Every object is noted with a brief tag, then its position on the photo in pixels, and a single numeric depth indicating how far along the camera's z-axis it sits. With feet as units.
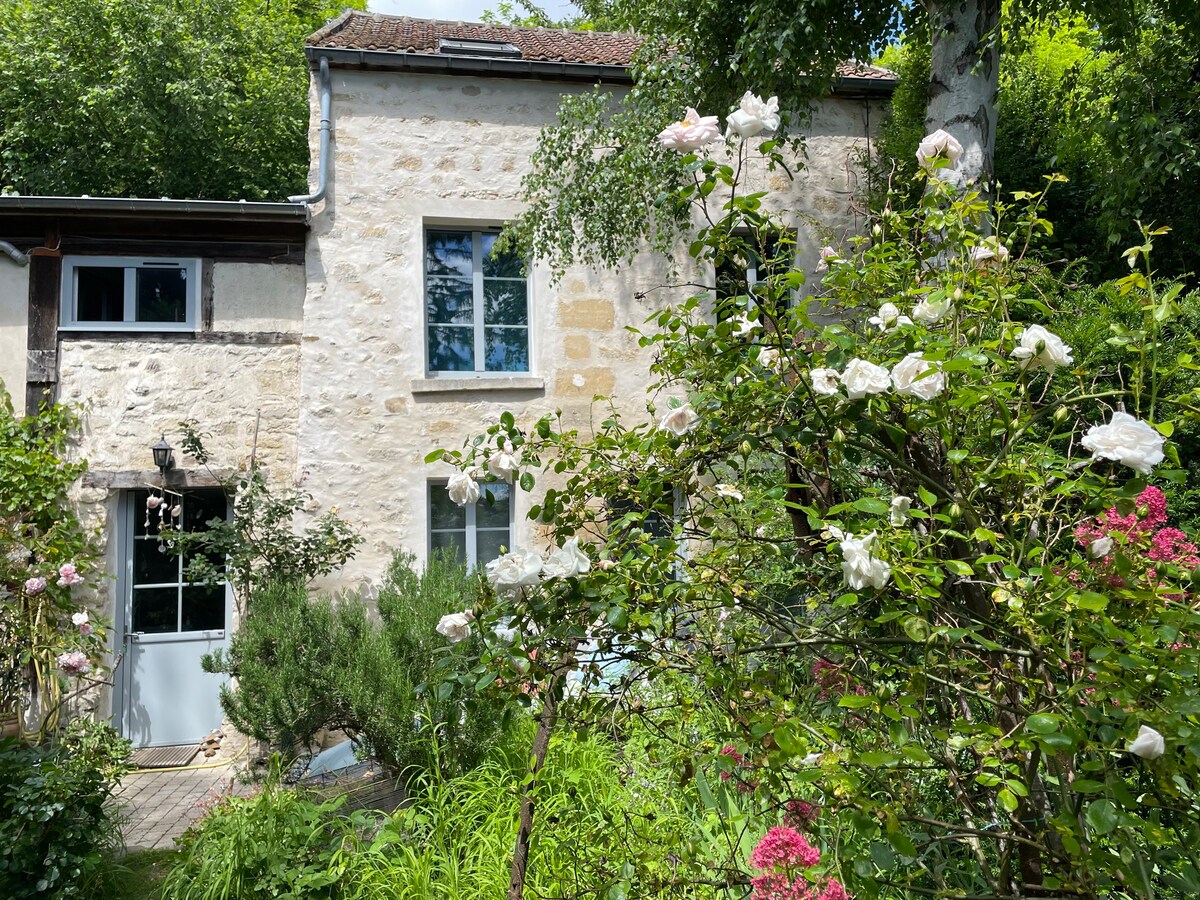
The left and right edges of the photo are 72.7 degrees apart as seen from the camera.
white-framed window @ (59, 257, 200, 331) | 23.39
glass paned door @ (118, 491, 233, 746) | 23.06
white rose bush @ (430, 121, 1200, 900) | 4.14
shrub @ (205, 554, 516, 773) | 14.05
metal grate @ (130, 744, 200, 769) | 21.95
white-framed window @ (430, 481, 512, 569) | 24.26
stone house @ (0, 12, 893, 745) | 22.94
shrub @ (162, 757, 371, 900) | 9.96
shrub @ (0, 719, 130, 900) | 11.04
